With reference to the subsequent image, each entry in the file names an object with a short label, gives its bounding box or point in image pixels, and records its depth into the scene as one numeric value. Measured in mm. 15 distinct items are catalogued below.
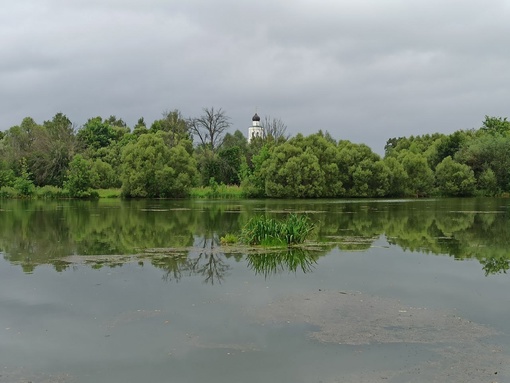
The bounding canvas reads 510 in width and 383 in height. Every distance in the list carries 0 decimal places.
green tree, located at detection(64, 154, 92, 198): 58406
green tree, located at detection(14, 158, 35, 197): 61219
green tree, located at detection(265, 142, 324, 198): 59312
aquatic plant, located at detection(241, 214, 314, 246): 17562
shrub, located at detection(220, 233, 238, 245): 18188
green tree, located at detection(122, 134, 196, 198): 58125
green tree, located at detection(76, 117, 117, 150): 74188
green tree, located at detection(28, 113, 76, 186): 66188
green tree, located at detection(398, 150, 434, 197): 64188
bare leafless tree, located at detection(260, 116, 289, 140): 83500
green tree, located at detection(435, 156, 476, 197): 62438
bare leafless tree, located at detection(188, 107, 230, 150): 74438
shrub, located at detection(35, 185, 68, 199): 60719
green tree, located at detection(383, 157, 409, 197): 62500
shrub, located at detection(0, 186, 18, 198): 61469
